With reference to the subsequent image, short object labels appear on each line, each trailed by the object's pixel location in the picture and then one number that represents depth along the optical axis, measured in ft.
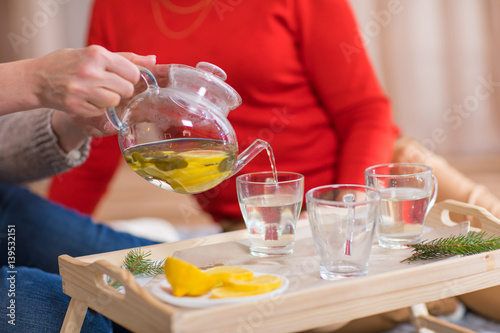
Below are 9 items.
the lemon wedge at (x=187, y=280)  3.46
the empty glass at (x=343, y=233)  3.57
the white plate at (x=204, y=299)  3.39
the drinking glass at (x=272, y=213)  3.95
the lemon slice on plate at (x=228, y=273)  3.53
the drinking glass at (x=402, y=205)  3.97
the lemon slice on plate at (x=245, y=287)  3.44
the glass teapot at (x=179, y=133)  3.77
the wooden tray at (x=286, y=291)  3.32
